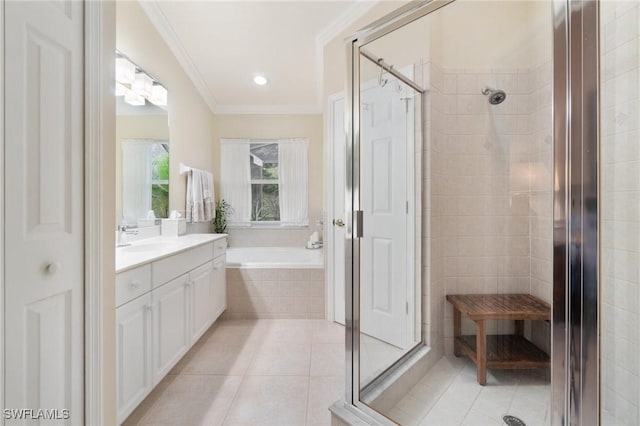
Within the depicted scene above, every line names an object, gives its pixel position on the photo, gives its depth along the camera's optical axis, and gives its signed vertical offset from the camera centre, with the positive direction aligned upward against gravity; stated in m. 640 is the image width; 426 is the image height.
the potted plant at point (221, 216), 3.76 -0.05
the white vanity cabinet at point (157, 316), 1.19 -0.57
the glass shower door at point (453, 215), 1.27 -0.01
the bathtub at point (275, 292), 2.60 -0.76
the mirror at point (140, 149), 1.82 +0.48
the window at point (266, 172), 3.86 +0.51
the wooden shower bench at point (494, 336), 1.34 -0.64
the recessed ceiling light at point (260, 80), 3.06 +1.52
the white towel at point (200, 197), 2.93 +0.18
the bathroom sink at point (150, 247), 1.71 -0.23
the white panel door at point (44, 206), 0.70 +0.02
